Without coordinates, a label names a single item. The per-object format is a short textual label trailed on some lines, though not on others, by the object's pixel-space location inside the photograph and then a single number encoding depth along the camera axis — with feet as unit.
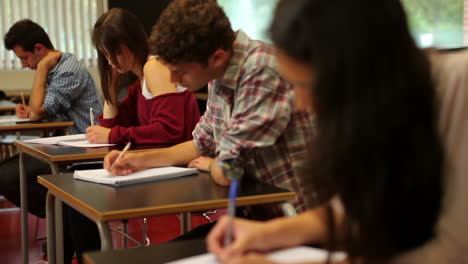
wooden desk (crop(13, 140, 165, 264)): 14.49
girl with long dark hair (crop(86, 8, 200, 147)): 16.34
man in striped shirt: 24.35
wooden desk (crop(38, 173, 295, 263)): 9.11
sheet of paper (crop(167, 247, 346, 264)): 6.30
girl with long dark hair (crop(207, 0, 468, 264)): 4.98
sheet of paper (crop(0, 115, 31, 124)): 23.52
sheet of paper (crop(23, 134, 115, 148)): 16.41
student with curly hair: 10.39
